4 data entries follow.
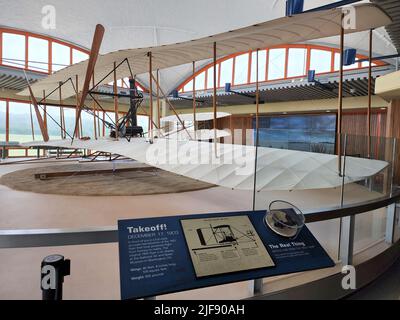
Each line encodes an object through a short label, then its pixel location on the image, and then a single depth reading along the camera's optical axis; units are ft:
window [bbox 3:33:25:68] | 50.98
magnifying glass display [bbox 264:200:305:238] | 5.42
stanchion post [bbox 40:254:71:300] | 4.03
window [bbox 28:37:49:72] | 54.13
